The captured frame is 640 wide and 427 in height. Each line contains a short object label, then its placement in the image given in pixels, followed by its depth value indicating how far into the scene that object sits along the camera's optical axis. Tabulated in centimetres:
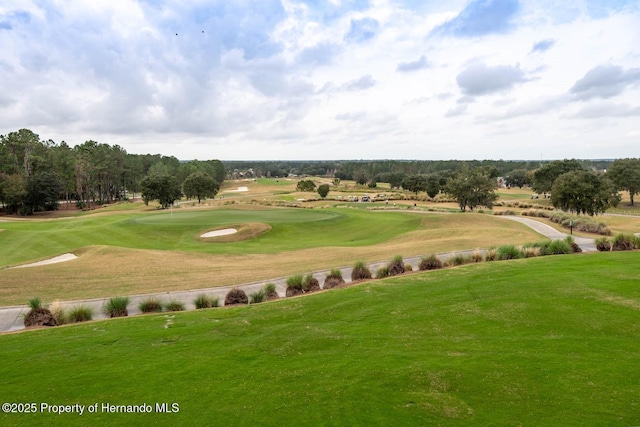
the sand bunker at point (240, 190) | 13690
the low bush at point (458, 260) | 2016
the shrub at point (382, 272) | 1879
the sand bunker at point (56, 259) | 2611
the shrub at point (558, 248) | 2106
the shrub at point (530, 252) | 2048
